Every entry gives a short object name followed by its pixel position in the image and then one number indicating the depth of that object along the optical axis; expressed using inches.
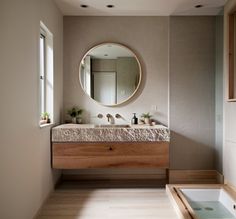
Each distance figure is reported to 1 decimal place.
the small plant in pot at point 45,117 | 119.6
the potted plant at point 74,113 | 145.8
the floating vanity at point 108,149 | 121.6
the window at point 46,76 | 121.3
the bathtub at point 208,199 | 107.4
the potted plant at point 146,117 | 144.0
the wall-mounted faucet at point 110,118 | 148.0
